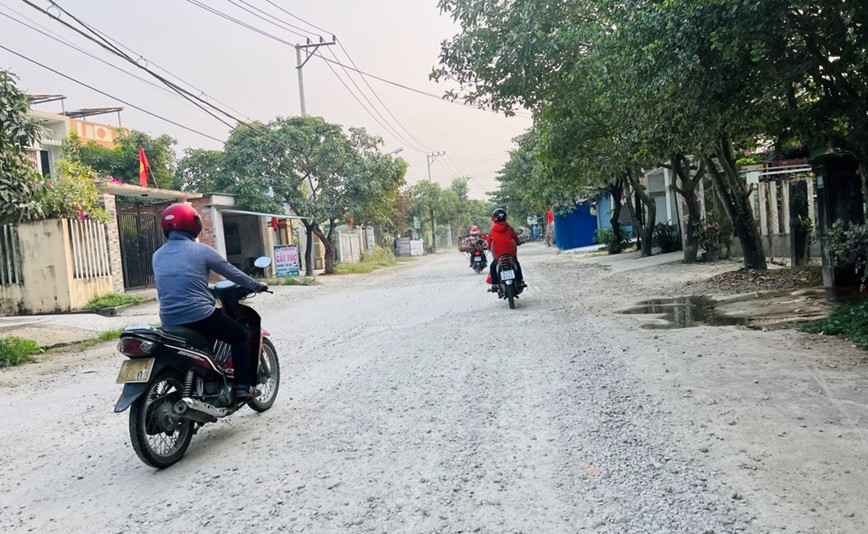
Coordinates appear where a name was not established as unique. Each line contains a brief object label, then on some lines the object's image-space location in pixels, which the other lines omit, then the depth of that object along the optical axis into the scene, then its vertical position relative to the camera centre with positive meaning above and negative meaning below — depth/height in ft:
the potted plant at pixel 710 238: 58.18 -2.01
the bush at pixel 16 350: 30.86 -4.08
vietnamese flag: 73.36 +9.80
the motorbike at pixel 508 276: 35.01 -2.48
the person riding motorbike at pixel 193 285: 14.87 -0.73
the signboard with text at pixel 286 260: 78.59 -1.64
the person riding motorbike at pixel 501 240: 35.69 -0.54
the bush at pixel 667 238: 77.46 -2.35
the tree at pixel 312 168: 84.12 +10.39
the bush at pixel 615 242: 91.04 -2.78
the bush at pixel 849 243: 24.39 -1.46
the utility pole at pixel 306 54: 94.07 +28.41
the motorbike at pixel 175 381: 13.32 -2.77
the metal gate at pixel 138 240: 62.34 +1.70
